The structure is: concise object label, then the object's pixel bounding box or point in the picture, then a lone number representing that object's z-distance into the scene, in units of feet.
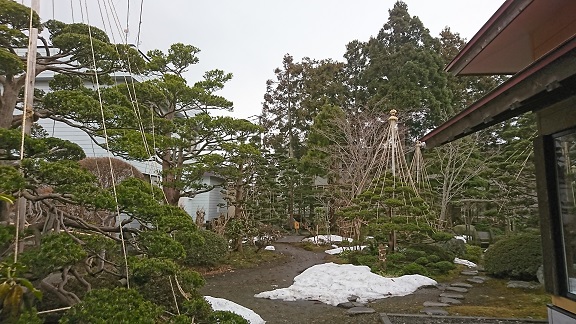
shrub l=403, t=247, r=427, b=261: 30.99
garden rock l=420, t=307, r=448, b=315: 17.83
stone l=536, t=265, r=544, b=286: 23.72
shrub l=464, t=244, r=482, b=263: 36.06
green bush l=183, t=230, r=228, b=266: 29.81
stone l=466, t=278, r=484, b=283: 26.11
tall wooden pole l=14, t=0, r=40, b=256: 8.24
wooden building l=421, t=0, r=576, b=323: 10.17
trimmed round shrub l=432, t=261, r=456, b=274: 29.07
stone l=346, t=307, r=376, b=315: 18.25
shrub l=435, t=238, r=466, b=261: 35.47
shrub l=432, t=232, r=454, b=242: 33.30
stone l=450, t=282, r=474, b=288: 24.57
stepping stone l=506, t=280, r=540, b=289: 23.73
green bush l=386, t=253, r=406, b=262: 30.25
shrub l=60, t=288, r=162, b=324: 7.60
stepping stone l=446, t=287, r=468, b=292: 23.43
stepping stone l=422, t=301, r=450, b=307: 19.55
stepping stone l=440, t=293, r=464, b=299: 21.65
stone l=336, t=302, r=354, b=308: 19.84
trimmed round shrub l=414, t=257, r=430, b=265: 29.94
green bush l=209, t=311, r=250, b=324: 9.82
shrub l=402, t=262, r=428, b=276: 27.97
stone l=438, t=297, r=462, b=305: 20.20
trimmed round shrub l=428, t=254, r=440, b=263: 30.14
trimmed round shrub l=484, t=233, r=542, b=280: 25.36
